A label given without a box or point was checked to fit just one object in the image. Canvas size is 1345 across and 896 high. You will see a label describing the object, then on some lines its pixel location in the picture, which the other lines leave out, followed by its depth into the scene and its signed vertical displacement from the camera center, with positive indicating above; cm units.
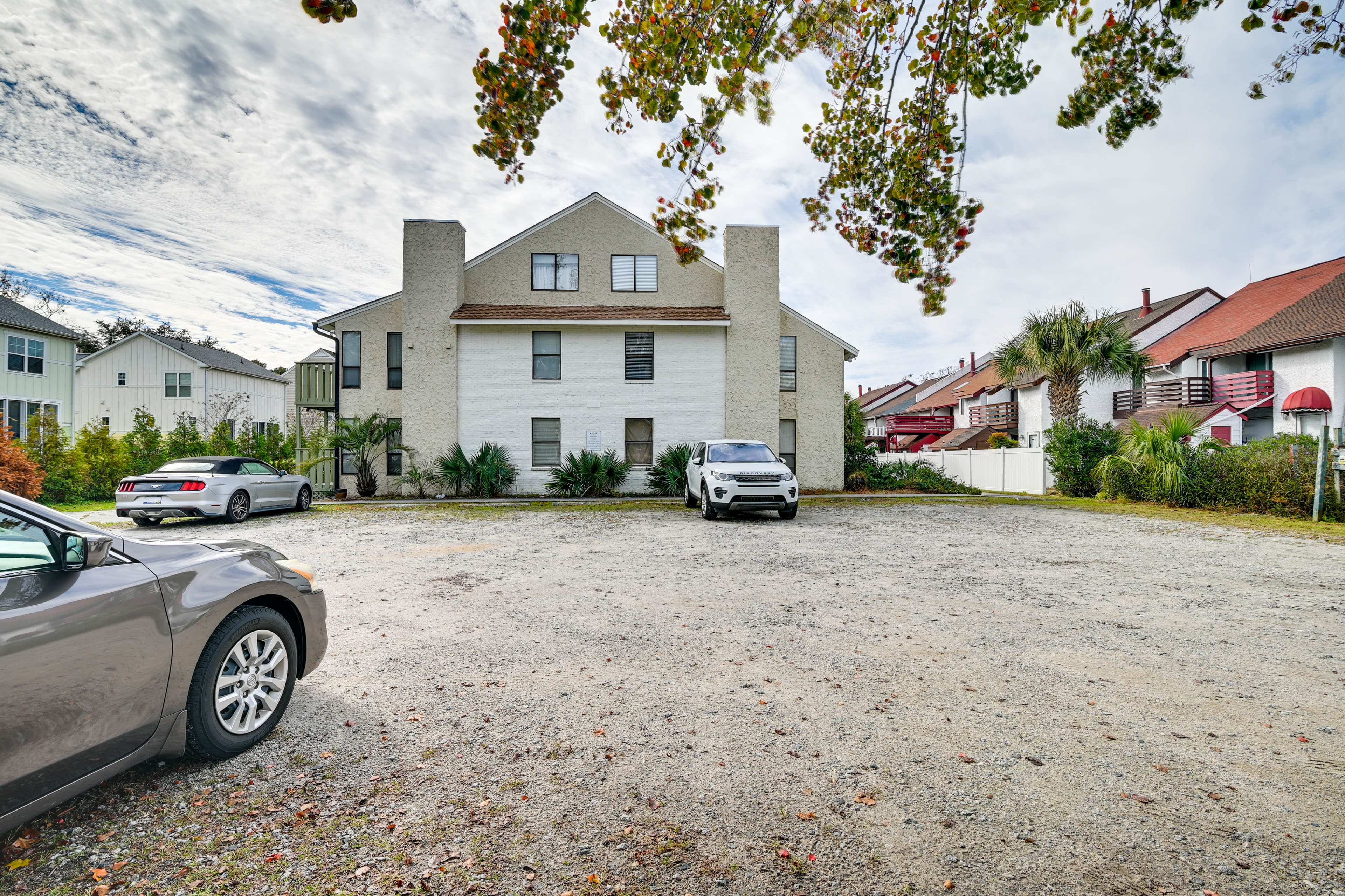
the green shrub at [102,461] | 1838 -23
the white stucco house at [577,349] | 2094 +349
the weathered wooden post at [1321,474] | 1329 -47
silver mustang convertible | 1248 -77
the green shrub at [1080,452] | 2062 +1
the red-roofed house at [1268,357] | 2338 +395
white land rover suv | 1362 -75
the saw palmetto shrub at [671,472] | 2036 -62
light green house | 2378 +335
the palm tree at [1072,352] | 2311 +372
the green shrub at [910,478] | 2386 -103
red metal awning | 2306 +188
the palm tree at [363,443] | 2005 +32
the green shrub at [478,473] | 2036 -64
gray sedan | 219 -81
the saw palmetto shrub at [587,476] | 2038 -77
